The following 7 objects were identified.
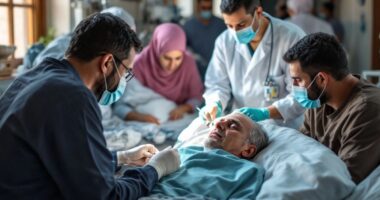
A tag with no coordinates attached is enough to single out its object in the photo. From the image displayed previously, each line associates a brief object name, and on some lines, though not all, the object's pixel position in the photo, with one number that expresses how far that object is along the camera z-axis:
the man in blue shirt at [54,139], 1.22
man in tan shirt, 1.63
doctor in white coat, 2.23
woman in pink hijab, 3.15
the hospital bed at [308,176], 1.47
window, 3.31
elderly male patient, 1.59
